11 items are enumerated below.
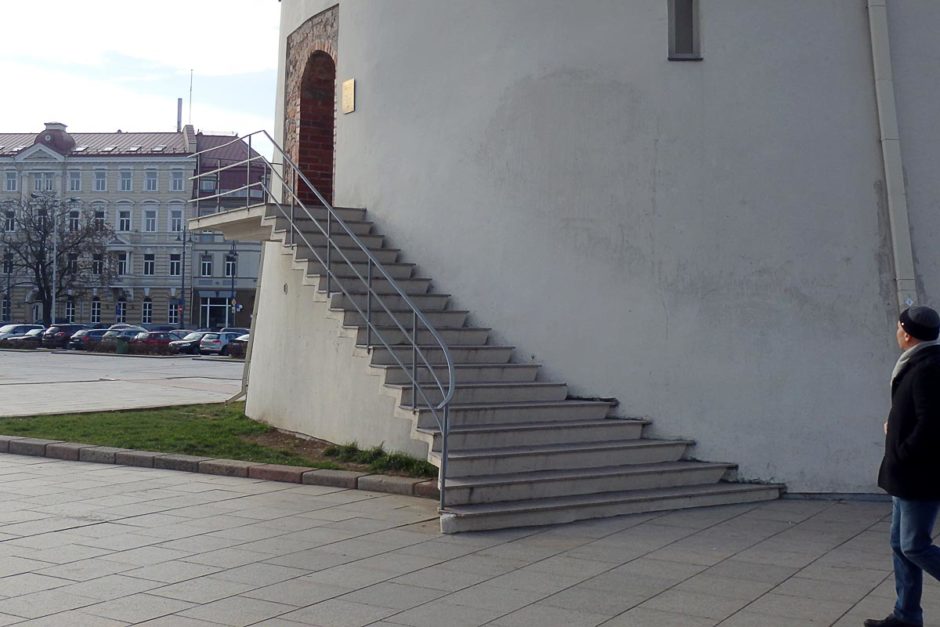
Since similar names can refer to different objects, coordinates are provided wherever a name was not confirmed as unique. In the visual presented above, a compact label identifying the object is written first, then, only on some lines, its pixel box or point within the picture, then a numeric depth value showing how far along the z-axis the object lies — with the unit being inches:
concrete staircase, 315.9
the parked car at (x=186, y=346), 1721.2
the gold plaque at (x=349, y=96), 486.0
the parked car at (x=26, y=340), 1843.0
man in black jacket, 194.9
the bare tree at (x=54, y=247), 2452.0
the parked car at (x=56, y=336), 1849.2
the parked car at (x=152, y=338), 1676.9
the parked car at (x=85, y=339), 1764.3
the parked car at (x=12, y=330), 1937.7
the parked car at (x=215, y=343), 1696.6
